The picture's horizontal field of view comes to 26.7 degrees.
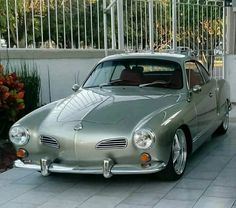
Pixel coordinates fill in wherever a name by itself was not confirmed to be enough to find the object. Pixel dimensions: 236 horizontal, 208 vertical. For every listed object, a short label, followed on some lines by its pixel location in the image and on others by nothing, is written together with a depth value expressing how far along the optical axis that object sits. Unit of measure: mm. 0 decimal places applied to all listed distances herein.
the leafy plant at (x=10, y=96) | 7336
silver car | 5352
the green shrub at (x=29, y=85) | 8711
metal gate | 9672
